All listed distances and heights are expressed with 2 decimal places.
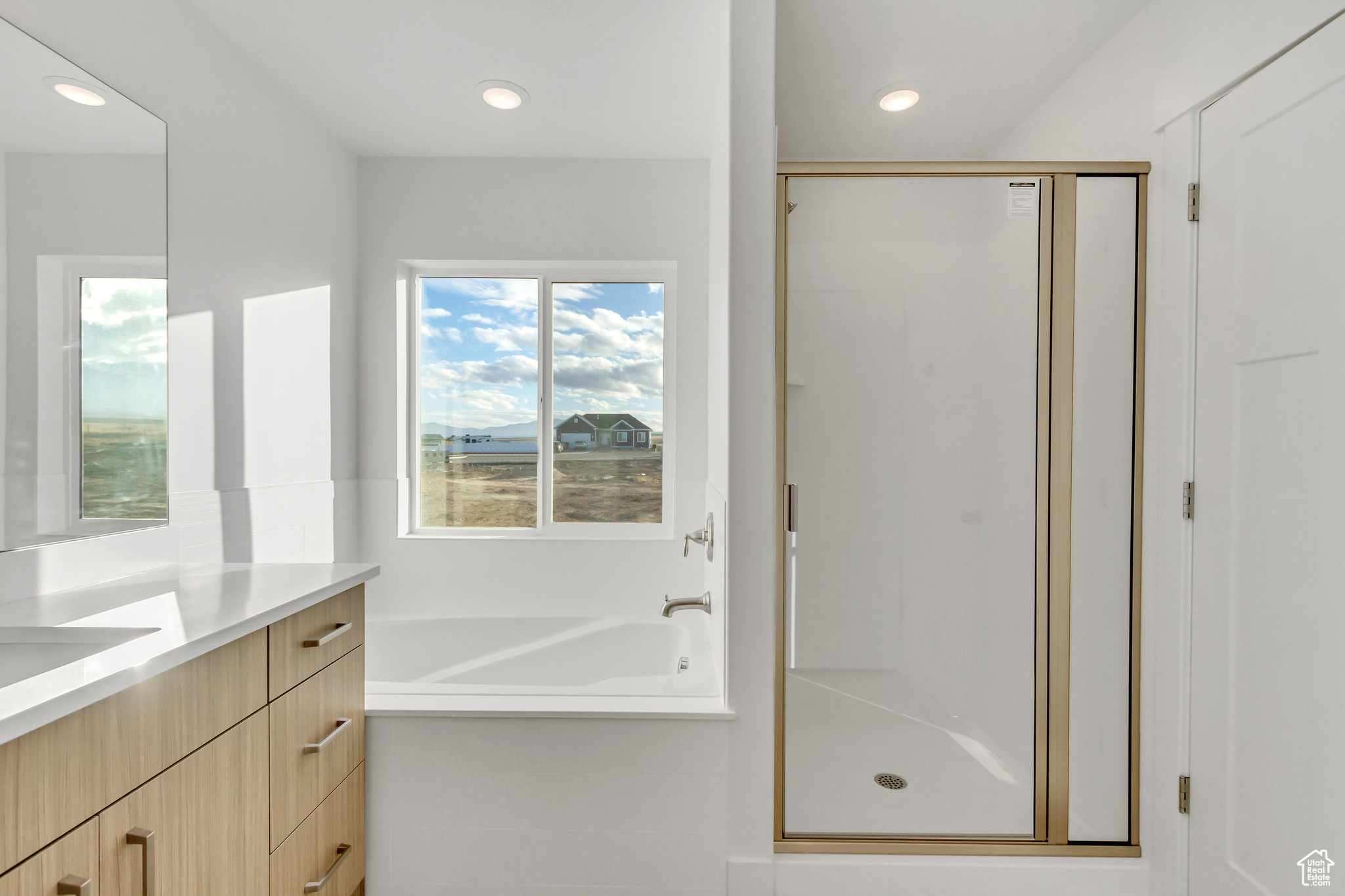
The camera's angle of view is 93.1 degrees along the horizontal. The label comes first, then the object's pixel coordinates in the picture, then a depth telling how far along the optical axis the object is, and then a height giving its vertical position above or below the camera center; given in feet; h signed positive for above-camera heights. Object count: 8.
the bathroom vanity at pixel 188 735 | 2.56 -1.47
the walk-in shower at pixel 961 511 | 5.33 -0.53
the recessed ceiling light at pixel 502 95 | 6.91 +3.91
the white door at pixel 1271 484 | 3.96 -0.23
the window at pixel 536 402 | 9.12 +0.64
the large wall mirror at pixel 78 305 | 4.12 +1.00
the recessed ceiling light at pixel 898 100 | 7.22 +4.00
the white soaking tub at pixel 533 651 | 8.02 -2.66
